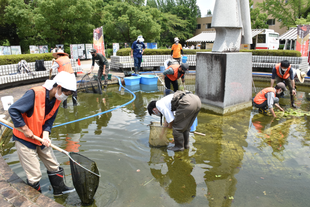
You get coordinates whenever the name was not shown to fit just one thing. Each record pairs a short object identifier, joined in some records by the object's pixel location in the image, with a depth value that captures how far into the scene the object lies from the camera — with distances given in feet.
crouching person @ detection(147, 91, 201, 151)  12.94
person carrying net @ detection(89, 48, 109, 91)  29.64
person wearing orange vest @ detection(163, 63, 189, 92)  20.02
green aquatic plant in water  21.84
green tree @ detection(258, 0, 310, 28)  99.60
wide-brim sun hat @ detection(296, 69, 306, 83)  26.04
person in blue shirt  36.96
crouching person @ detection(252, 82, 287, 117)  20.55
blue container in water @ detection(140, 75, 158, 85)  34.60
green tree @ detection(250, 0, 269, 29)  109.19
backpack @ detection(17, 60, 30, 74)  33.22
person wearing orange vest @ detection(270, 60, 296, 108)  23.83
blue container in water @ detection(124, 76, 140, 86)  34.36
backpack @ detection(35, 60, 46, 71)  35.35
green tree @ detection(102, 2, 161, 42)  88.79
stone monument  21.54
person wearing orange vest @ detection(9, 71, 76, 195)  8.70
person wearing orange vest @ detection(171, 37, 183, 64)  35.91
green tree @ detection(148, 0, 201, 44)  145.21
